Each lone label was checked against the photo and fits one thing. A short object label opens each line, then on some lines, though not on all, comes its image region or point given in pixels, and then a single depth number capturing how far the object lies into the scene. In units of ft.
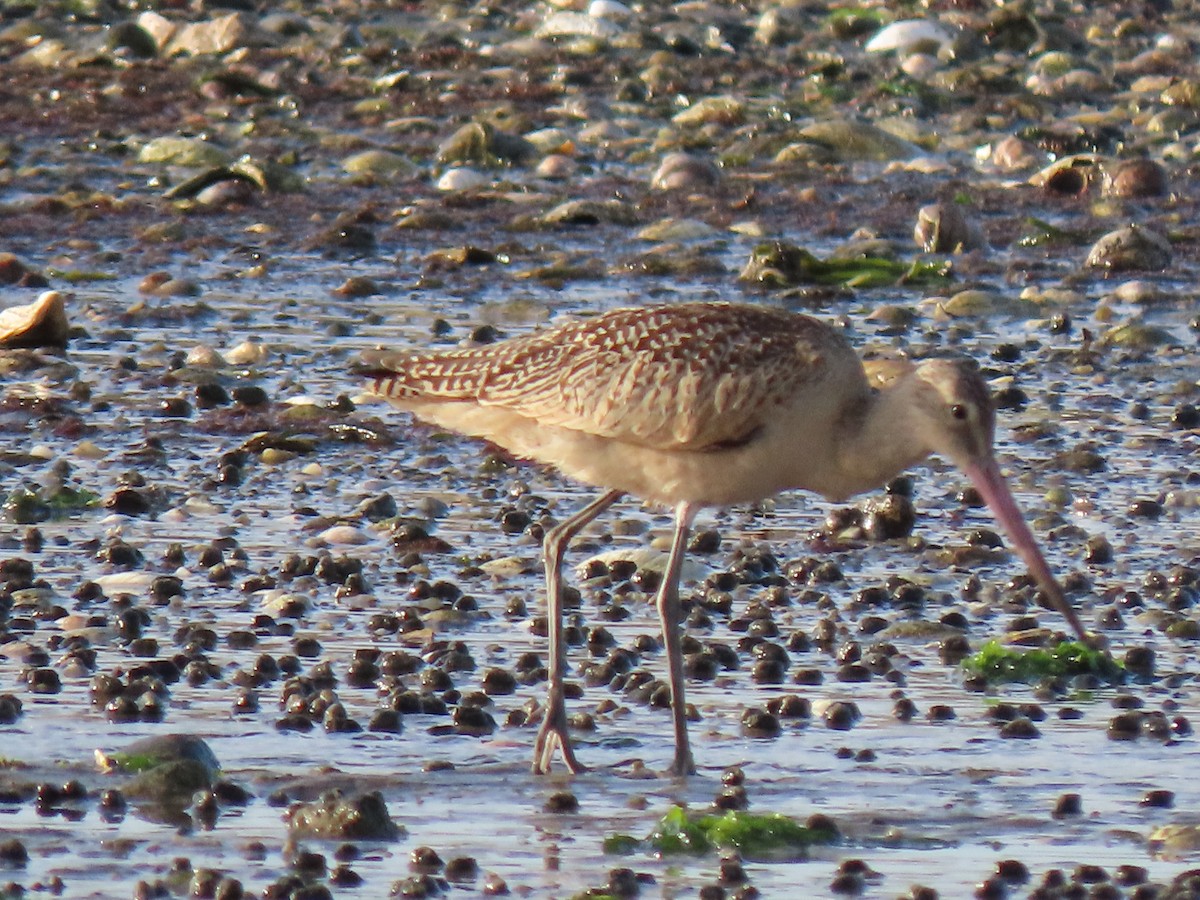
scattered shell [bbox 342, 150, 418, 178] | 49.65
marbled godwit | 21.50
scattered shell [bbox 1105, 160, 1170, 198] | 47.52
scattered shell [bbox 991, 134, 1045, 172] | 51.08
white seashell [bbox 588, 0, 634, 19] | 66.08
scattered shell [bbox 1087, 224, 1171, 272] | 41.91
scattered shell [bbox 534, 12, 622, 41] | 64.34
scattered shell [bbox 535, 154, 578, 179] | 49.55
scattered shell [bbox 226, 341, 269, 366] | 35.55
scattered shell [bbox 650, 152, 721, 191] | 48.44
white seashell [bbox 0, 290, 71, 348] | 35.42
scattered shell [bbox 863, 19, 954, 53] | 63.41
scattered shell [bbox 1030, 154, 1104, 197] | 48.19
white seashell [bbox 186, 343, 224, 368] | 34.99
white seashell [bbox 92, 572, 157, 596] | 25.27
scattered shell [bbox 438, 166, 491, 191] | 47.96
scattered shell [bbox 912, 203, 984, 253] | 43.21
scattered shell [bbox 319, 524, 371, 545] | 27.35
